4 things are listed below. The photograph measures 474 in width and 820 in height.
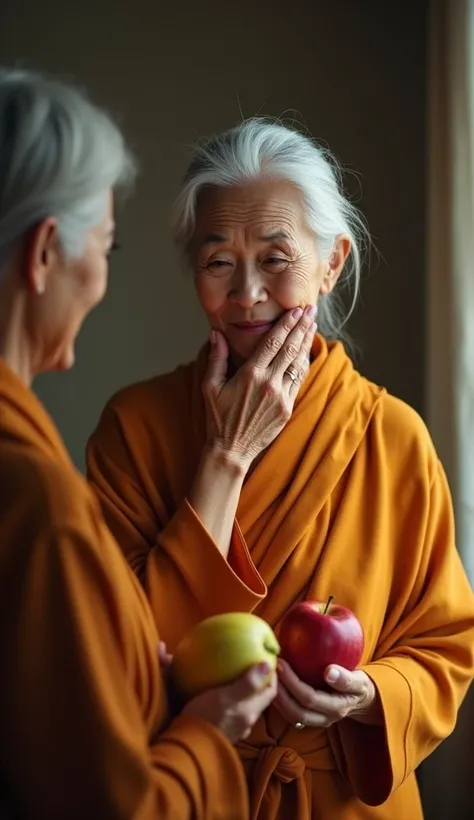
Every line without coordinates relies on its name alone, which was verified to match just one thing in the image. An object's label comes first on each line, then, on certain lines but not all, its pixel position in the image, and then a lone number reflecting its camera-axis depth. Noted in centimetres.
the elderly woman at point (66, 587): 80
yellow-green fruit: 98
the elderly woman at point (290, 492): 124
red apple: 113
